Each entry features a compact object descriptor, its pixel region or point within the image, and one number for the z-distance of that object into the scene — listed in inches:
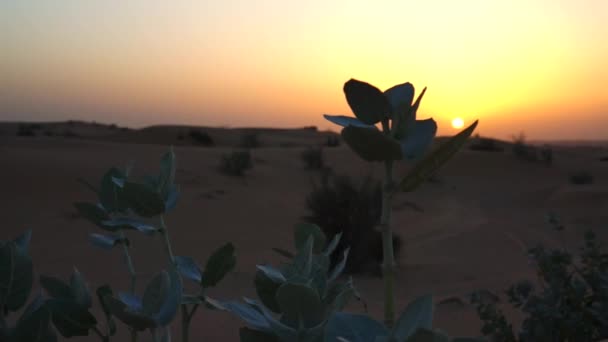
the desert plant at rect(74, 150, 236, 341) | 31.6
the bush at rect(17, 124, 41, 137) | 1033.5
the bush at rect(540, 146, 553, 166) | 826.2
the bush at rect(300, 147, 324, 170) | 696.4
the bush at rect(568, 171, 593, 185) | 660.1
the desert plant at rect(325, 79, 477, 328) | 27.0
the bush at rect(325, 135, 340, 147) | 1224.3
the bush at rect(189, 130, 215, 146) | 1207.8
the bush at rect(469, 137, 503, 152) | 980.1
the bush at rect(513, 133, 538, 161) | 847.1
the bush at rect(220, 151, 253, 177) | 553.3
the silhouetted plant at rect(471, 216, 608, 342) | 93.7
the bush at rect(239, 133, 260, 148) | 1169.4
